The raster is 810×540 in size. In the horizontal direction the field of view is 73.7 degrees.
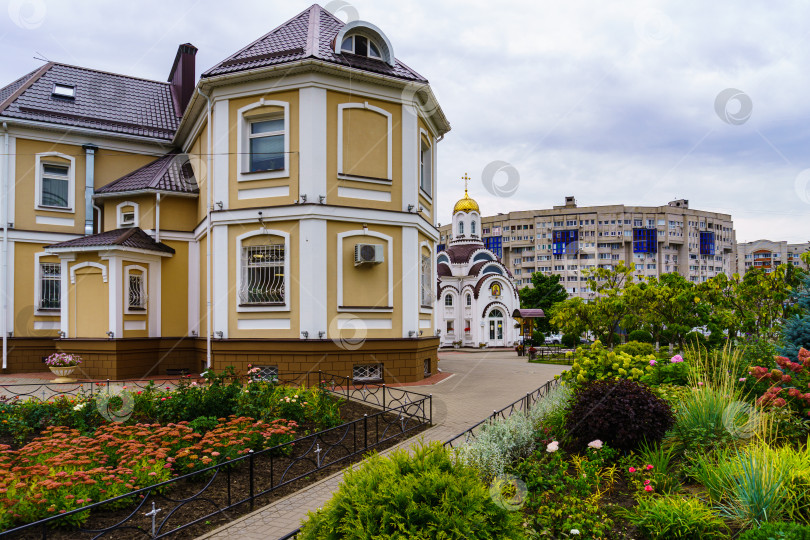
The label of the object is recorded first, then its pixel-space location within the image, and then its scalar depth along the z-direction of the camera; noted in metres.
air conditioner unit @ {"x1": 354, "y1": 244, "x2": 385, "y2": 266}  14.74
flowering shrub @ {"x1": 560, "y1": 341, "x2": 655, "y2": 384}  9.31
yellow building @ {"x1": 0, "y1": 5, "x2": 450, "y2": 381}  14.78
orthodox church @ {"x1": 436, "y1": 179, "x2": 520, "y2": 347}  46.09
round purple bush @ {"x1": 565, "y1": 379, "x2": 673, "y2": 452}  6.74
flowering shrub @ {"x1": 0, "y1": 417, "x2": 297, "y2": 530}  5.53
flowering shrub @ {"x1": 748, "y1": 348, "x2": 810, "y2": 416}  7.02
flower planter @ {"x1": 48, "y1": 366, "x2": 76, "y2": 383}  16.30
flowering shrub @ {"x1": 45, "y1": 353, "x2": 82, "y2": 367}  16.17
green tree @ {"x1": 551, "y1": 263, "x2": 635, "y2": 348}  21.16
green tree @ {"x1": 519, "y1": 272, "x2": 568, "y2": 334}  60.25
